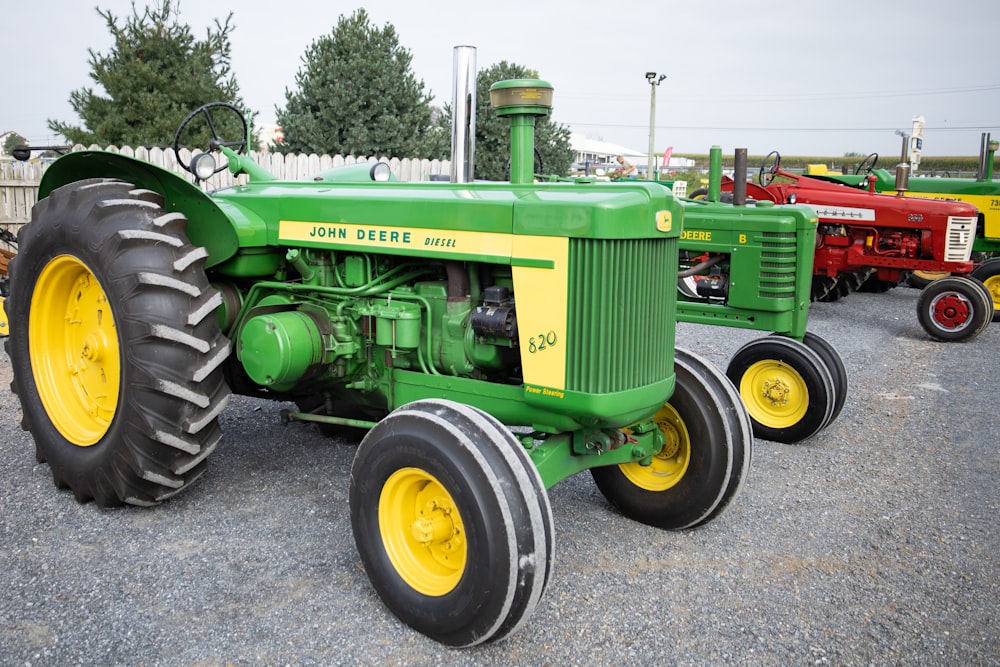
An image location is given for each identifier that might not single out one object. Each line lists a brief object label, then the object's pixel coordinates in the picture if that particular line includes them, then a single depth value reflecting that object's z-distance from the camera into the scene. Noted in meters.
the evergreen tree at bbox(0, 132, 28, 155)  28.68
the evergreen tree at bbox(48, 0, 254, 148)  10.14
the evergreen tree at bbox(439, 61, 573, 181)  14.72
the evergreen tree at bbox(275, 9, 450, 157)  12.14
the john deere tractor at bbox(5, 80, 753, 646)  2.70
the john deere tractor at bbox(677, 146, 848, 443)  5.01
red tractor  8.49
